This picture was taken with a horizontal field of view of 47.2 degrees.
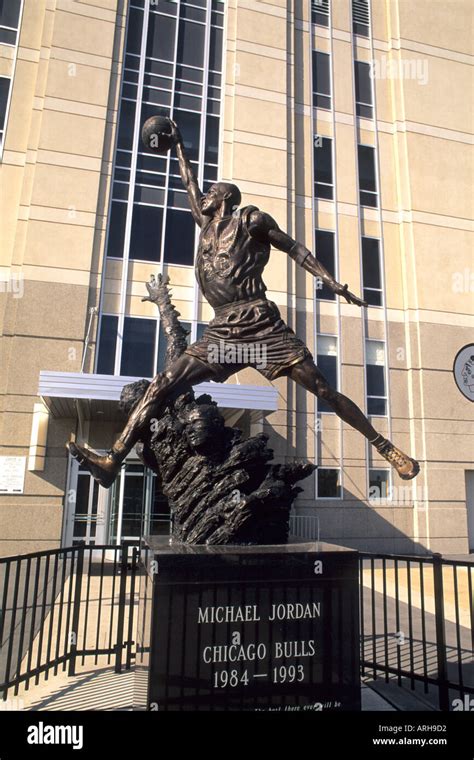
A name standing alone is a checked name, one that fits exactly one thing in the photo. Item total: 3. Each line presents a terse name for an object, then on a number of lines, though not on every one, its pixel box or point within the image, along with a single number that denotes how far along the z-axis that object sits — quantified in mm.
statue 4406
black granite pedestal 3422
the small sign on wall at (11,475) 14508
